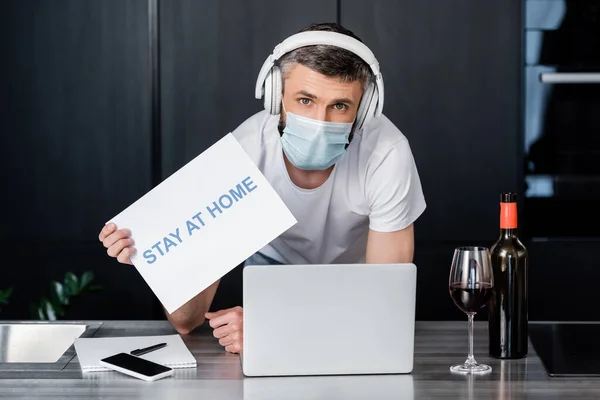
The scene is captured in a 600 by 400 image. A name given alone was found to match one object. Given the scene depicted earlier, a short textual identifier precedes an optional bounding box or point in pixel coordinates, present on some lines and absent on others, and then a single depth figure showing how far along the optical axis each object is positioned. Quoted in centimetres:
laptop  247
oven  423
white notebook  254
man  282
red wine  247
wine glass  248
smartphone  248
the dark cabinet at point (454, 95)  423
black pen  260
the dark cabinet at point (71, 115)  426
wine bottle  254
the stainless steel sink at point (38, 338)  278
